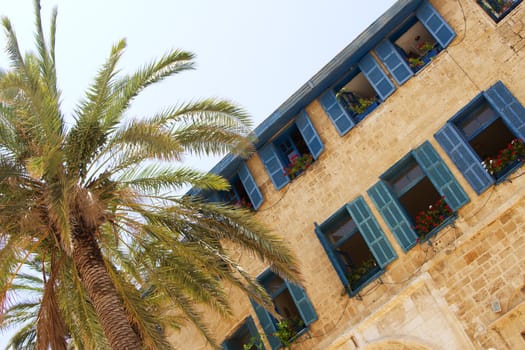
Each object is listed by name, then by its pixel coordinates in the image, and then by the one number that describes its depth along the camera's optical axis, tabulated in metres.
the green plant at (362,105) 15.12
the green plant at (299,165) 15.70
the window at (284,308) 14.23
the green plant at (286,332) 14.26
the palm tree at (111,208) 10.25
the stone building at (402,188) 11.92
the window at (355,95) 14.84
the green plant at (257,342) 14.76
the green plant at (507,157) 12.02
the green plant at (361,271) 13.77
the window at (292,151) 15.65
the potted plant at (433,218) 12.73
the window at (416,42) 14.15
